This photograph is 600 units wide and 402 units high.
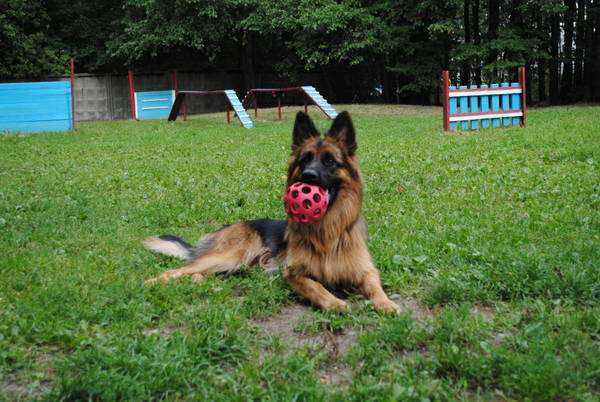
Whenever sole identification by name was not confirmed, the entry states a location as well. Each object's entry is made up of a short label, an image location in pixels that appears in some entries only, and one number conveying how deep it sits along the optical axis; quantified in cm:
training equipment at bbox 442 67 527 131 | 1563
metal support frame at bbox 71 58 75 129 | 2105
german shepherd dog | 434
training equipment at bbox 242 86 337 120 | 2045
